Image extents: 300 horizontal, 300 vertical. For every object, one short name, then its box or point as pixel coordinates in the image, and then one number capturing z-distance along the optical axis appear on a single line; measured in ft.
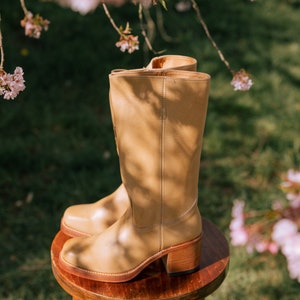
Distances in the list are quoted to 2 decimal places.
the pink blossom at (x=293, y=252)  2.66
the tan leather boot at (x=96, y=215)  5.15
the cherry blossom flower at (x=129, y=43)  4.94
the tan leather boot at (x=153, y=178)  4.21
